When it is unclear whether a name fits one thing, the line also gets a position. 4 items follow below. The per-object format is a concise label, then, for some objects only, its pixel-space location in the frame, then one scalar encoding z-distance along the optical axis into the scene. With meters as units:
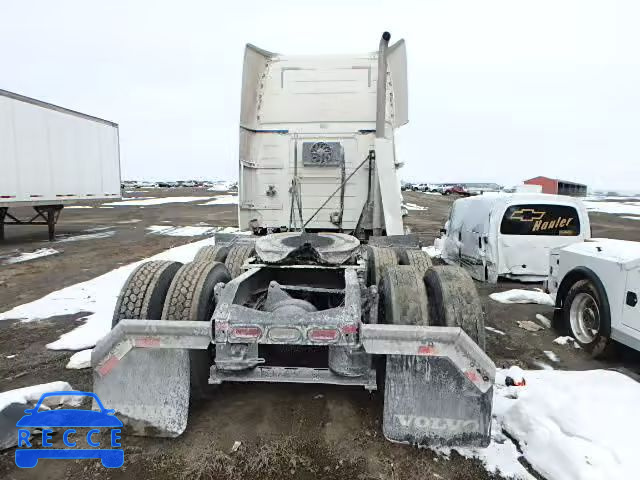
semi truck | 2.61
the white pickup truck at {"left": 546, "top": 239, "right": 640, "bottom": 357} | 4.07
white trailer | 11.19
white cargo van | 7.45
